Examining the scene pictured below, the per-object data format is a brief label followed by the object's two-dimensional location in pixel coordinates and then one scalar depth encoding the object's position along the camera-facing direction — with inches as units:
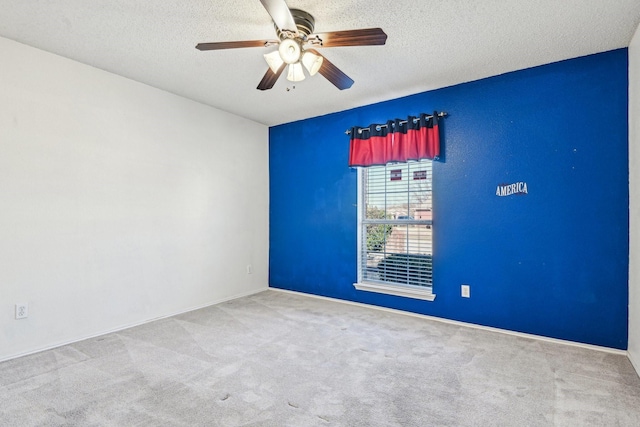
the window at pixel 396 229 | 145.0
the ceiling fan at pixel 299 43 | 76.7
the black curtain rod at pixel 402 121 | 137.4
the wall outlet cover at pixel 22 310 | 103.4
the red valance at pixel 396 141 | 138.5
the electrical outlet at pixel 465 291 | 132.3
